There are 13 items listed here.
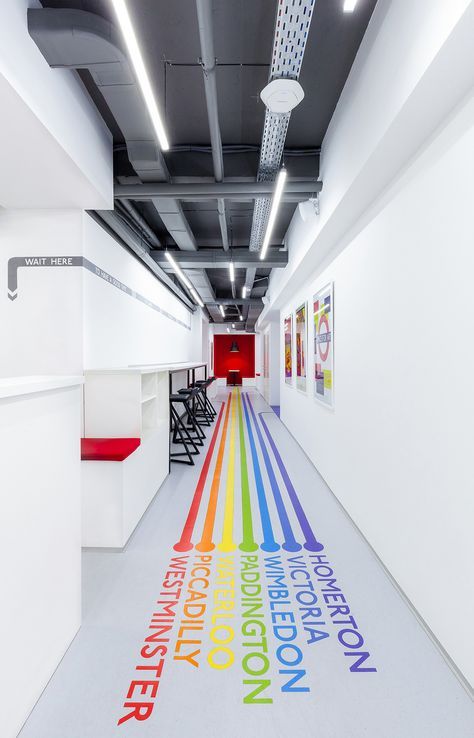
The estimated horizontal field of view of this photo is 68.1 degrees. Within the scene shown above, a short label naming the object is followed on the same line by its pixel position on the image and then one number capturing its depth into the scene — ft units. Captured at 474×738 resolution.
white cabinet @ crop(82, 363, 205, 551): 9.12
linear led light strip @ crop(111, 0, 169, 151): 5.08
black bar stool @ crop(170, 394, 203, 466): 16.61
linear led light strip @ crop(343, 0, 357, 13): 5.20
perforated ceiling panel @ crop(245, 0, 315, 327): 6.15
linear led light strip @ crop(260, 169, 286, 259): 10.14
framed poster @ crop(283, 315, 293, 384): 23.03
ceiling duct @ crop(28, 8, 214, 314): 6.81
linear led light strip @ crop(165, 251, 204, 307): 20.90
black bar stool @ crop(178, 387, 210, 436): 20.43
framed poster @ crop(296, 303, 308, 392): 18.65
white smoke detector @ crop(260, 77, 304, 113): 7.48
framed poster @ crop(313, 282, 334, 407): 13.08
